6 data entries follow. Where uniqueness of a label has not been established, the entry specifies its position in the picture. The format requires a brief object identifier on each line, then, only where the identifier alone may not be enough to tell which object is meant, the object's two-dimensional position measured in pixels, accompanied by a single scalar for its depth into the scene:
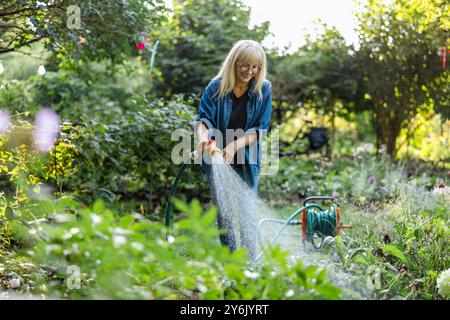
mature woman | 3.61
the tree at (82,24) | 4.39
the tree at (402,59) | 6.84
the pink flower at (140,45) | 5.87
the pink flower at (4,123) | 3.90
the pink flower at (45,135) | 4.16
